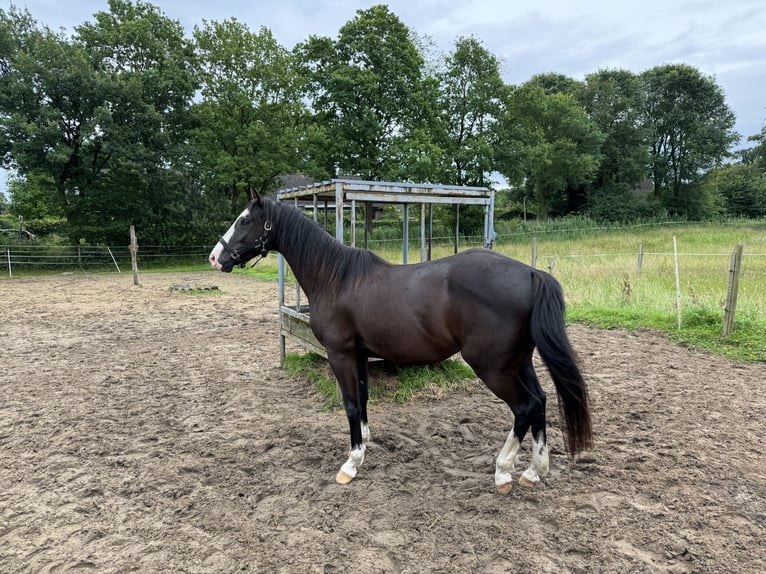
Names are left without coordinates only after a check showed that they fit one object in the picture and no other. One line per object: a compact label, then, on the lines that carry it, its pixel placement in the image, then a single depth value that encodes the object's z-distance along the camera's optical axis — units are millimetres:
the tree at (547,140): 27500
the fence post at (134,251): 12742
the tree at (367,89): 21531
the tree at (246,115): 20562
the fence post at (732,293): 5477
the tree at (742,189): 34844
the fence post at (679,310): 6203
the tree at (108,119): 16188
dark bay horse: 2447
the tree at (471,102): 26625
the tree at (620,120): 31250
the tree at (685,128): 31297
